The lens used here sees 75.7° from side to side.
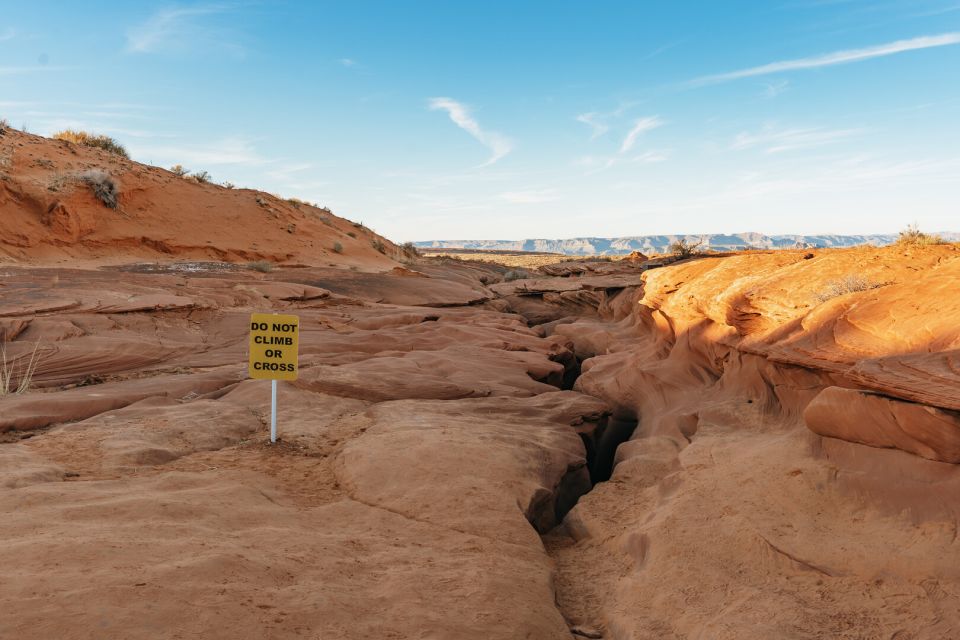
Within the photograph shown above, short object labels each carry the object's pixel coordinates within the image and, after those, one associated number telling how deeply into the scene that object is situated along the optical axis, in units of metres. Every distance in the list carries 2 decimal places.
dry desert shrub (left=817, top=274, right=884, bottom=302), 6.01
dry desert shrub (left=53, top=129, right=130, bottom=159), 25.70
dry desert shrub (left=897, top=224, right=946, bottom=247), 8.90
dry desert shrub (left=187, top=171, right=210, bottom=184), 25.92
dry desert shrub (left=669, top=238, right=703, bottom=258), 19.80
